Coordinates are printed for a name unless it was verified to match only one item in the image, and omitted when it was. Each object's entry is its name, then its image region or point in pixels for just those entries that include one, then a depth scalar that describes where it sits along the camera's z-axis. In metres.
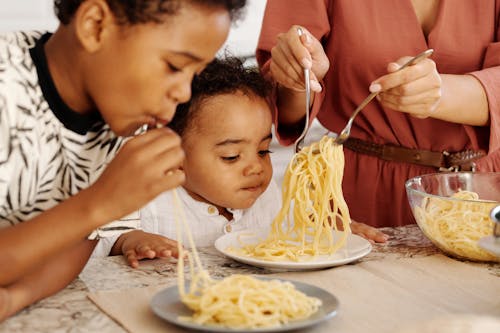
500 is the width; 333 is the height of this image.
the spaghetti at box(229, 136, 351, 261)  1.91
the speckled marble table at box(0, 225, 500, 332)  1.34
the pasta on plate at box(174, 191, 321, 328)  1.29
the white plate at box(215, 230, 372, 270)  1.66
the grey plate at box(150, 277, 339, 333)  1.26
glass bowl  1.73
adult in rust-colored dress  2.09
